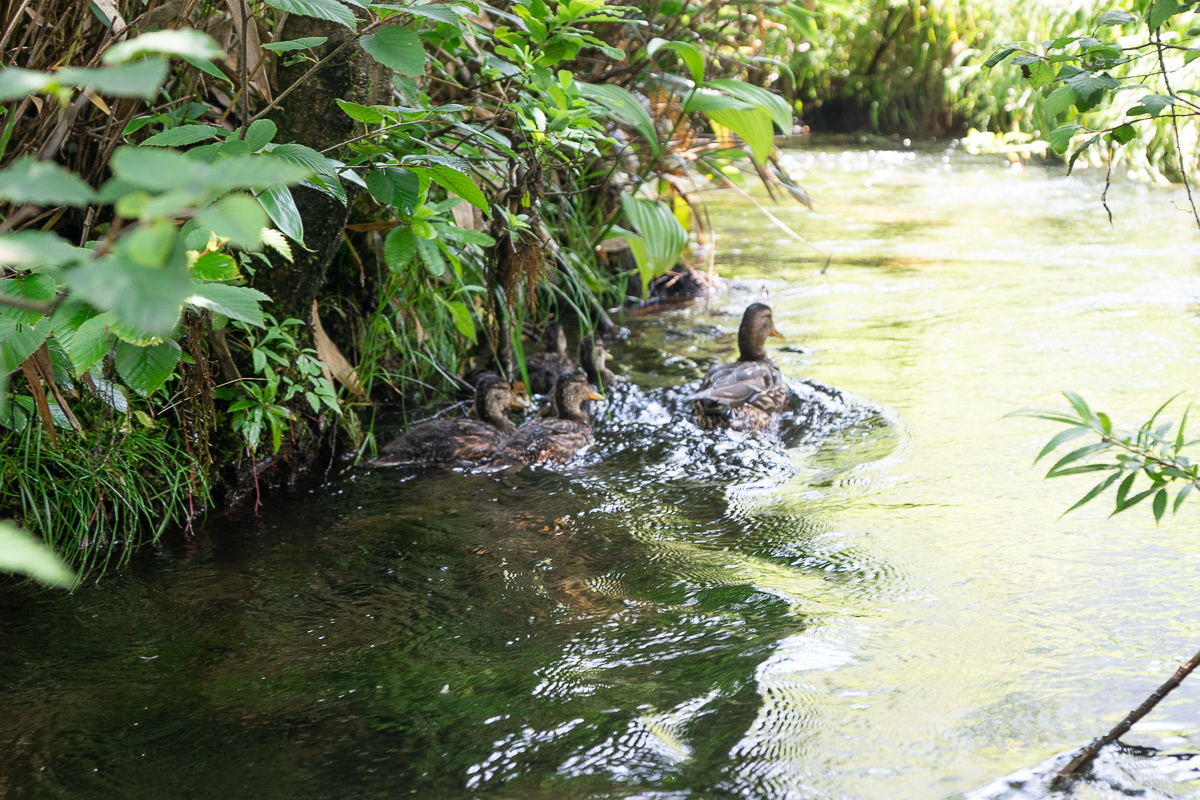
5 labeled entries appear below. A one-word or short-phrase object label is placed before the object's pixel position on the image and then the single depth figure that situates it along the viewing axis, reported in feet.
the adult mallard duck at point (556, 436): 13.17
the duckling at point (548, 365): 16.25
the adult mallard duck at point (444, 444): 12.78
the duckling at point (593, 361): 15.52
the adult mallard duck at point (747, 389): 13.82
